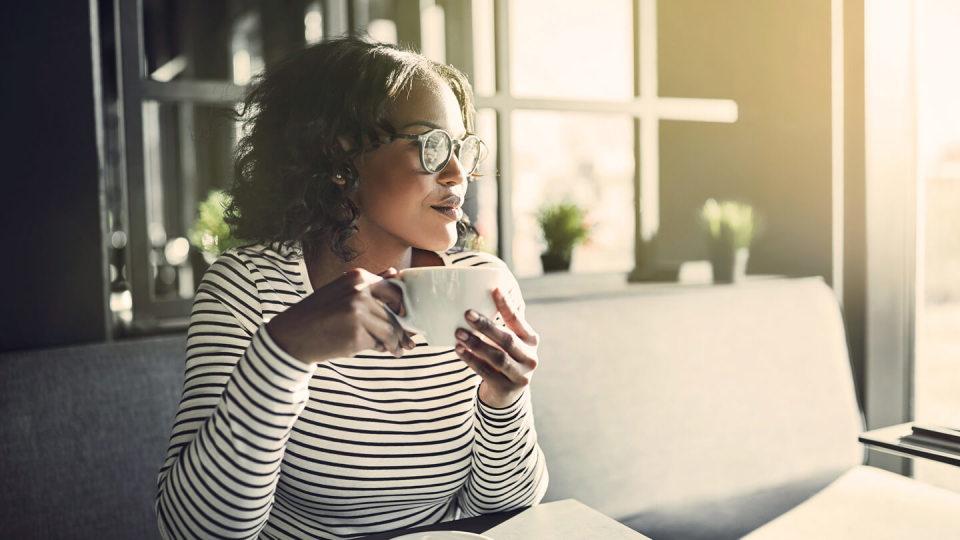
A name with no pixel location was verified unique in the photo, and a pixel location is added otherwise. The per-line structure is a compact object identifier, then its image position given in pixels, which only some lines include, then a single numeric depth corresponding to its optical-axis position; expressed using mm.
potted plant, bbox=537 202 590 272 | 2252
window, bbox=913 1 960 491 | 2426
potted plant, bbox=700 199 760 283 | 2275
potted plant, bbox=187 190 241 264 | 1789
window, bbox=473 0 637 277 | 2121
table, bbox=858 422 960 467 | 1177
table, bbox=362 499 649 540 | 771
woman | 951
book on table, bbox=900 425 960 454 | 1202
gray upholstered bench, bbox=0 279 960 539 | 1255
